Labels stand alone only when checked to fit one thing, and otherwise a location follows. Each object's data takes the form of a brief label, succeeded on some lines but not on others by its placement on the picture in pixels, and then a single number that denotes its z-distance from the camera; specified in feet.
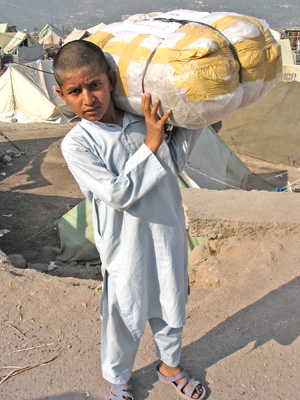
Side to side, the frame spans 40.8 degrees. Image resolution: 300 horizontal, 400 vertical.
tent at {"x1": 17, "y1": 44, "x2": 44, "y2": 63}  75.66
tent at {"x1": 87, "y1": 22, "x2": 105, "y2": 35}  84.74
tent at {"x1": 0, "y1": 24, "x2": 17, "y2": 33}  112.94
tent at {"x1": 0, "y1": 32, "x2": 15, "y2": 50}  91.76
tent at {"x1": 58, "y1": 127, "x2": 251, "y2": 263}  16.57
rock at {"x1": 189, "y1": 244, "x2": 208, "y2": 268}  12.35
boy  5.01
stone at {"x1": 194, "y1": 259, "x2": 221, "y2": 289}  10.58
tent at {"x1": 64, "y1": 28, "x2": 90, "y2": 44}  76.64
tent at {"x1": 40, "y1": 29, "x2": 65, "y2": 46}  106.79
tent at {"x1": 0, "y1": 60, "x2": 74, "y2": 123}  42.39
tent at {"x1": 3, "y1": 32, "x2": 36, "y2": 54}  85.98
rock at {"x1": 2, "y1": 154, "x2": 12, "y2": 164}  29.88
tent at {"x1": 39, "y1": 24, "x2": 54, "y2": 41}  110.63
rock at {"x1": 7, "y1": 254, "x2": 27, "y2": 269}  14.48
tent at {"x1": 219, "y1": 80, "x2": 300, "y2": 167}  28.81
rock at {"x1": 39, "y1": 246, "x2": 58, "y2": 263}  17.13
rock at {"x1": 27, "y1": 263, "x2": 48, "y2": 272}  15.34
